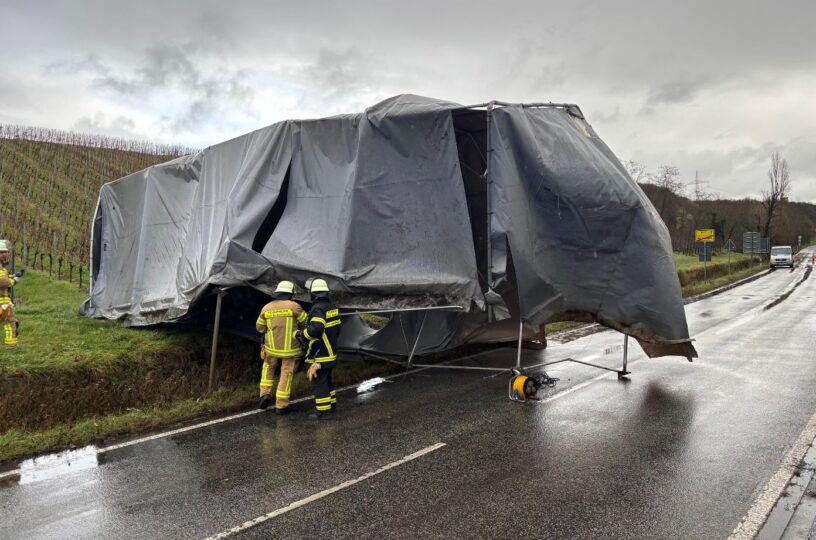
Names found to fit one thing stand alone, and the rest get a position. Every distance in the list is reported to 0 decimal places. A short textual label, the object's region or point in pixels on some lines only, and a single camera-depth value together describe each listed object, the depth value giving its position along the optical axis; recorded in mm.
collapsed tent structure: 7359
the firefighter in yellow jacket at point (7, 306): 8250
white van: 45875
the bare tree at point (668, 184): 62138
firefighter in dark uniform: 6820
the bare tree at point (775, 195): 57625
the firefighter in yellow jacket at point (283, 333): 7086
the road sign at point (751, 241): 43625
